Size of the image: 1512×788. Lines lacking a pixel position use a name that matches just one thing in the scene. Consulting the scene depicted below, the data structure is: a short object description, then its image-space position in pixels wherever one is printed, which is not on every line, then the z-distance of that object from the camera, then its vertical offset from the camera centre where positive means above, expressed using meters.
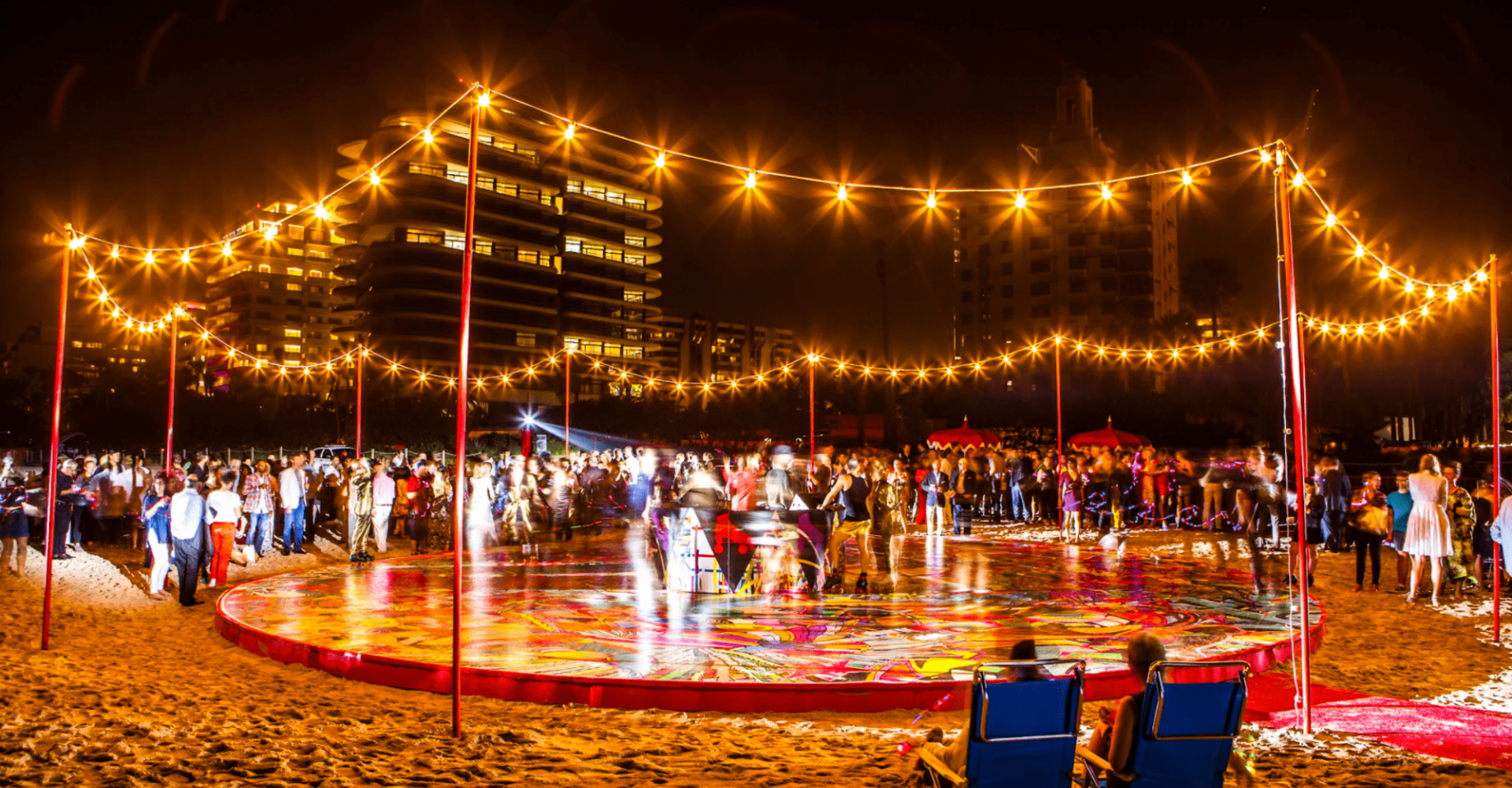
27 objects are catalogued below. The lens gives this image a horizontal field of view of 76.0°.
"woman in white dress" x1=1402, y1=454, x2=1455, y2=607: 9.20 -0.55
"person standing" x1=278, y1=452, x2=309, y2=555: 14.00 -0.56
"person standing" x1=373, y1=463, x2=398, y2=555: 13.41 -0.53
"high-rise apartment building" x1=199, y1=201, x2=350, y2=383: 109.88 +18.75
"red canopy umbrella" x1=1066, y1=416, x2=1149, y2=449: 23.98 +0.62
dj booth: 10.21 -0.93
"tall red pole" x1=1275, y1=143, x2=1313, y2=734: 5.38 +0.36
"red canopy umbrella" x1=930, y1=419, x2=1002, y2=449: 25.70 +0.68
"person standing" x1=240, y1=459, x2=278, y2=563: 13.55 -0.65
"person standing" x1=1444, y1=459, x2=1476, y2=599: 10.09 -0.75
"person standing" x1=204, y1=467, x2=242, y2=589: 10.72 -0.71
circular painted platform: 6.57 -1.45
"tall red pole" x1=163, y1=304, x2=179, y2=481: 13.45 +1.38
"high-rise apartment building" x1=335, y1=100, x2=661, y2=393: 83.12 +20.01
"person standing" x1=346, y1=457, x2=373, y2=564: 13.48 -0.74
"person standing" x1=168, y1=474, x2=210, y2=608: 9.86 -0.75
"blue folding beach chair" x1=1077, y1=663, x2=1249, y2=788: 3.79 -1.05
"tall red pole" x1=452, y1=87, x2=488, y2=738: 5.39 -0.05
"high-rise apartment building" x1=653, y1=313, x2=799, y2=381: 124.31 +16.44
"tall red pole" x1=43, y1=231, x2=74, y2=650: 7.81 +0.09
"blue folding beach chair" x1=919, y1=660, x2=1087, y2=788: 3.72 -1.04
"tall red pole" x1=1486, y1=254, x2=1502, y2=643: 8.01 -0.07
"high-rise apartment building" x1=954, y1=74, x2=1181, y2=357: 85.69 +18.98
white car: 18.42 +0.19
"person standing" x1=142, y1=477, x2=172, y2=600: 10.55 -0.84
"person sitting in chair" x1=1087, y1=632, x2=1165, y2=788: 3.85 -0.98
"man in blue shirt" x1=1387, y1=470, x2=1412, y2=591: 10.09 -0.49
